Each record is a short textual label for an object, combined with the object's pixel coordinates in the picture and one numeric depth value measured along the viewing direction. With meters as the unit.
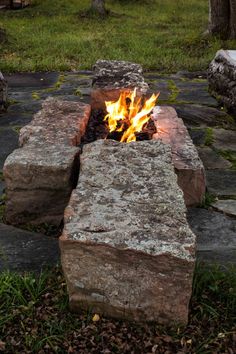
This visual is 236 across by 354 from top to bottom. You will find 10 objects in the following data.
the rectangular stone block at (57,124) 3.96
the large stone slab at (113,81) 5.22
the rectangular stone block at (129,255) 2.49
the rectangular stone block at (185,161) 3.93
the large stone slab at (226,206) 3.94
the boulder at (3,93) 6.25
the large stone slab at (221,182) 4.29
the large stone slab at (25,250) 3.12
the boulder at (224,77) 6.43
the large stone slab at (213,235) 3.27
